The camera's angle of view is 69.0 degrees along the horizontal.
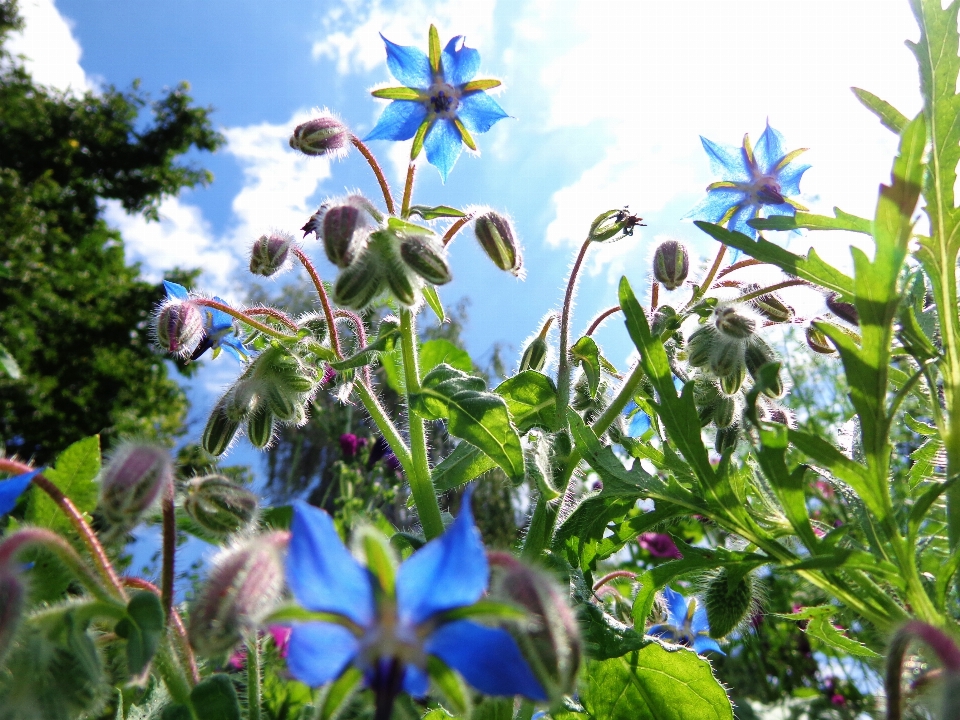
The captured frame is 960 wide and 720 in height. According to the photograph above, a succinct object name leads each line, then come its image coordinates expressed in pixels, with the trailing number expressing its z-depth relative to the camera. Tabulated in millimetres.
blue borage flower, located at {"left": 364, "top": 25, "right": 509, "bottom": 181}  123
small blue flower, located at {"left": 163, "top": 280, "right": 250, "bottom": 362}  118
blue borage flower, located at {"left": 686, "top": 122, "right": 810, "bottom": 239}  120
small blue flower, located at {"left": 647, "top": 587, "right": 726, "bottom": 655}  133
